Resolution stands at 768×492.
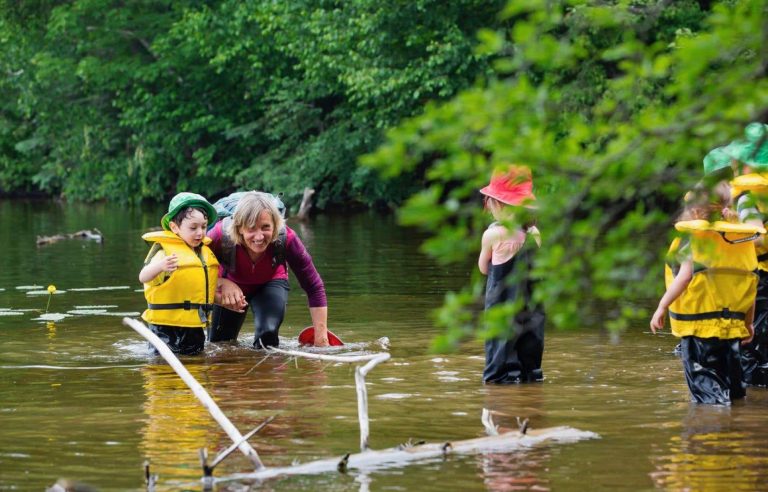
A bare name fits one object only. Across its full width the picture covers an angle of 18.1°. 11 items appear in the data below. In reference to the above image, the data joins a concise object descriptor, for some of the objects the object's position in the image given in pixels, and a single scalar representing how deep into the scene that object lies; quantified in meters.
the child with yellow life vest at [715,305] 13.91
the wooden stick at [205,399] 10.89
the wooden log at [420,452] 11.25
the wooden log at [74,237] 44.78
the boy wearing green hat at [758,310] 14.85
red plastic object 19.57
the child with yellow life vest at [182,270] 18.19
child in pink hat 15.19
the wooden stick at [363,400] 11.33
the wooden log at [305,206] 60.30
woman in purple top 18.37
